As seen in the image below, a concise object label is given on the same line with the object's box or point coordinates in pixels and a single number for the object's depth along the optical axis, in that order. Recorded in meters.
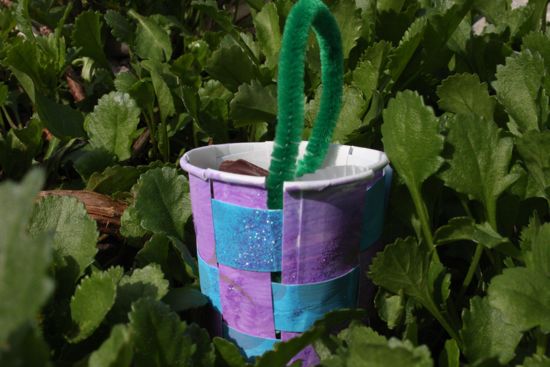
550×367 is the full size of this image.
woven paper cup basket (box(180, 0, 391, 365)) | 0.36
